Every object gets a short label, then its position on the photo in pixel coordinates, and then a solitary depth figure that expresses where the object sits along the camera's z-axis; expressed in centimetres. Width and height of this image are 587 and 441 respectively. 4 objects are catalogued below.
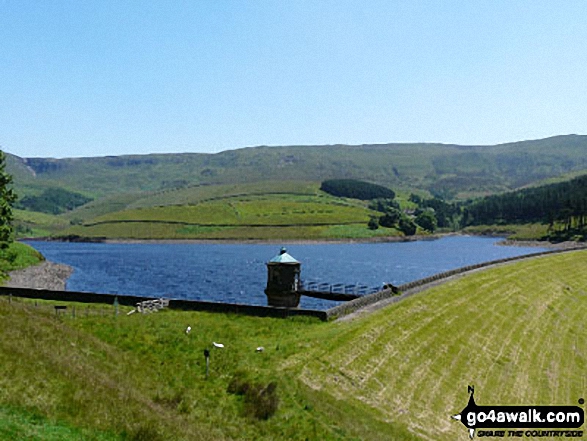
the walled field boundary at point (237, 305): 4331
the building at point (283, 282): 5512
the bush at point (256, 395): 2688
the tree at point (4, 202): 6238
